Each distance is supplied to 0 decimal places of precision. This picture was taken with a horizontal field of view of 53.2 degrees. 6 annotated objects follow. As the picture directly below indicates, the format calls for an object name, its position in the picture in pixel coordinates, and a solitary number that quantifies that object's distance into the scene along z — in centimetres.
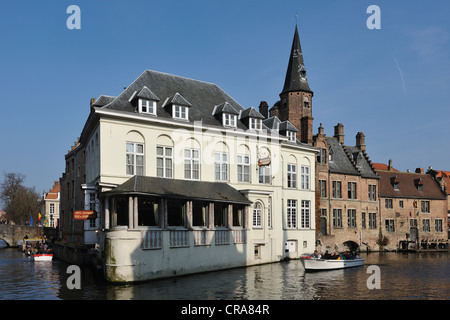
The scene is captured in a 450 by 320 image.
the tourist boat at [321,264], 3088
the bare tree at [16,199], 8712
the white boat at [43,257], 4231
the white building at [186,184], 2731
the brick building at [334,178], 4978
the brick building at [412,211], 5850
